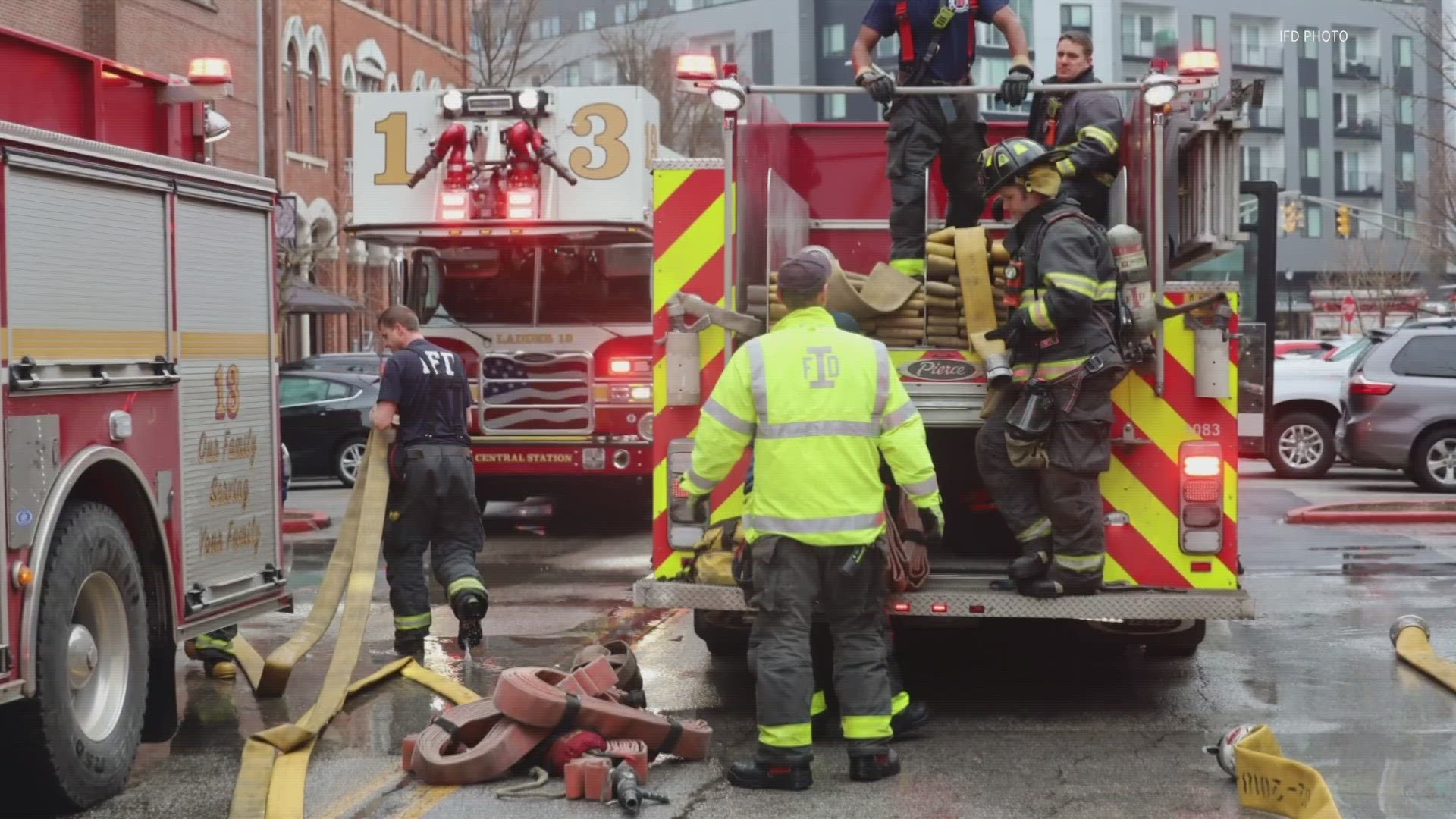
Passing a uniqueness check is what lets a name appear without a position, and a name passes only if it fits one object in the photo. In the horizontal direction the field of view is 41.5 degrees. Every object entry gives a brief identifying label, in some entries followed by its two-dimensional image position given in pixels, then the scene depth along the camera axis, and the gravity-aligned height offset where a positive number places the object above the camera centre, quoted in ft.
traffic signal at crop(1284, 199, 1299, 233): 117.39 +7.25
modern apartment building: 246.88 +36.83
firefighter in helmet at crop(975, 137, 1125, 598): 24.12 -0.76
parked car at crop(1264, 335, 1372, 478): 66.23 -2.76
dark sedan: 70.33 -2.83
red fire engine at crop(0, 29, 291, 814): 19.72 -0.67
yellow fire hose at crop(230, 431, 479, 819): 21.11 -4.58
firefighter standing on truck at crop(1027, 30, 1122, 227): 26.02 +2.93
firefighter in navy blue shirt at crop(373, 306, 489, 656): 31.22 -2.45
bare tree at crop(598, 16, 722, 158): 129.18 +16.71
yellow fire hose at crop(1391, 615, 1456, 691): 28.12 -4.90
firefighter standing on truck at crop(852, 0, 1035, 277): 28.22 +3.49
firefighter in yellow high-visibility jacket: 21.72 -1.75
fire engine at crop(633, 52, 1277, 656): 24.49 -0.37
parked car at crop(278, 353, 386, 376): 76.89 -0.72
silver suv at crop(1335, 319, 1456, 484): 59.47 -2.16
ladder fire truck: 45.98 +2.31
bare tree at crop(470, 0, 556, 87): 103.09 +16.94
